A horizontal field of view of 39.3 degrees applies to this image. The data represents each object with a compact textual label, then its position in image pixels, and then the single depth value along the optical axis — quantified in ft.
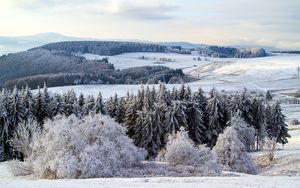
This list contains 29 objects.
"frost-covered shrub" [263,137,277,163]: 185.87
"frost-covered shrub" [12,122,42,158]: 161.79
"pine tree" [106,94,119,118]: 232.12
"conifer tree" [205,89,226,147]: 220.64
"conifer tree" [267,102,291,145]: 237.25
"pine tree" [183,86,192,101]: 226.58
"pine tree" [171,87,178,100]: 228.22
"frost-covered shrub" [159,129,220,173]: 140.26
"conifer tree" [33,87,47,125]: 216.51
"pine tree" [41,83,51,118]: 216.95
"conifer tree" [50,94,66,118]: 215.35
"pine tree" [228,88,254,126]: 227.81
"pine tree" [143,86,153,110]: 219.20
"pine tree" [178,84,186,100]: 229.08
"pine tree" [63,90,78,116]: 223.51
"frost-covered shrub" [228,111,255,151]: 205.46
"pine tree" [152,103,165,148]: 211.41
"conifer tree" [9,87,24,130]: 204.23
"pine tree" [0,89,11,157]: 202.69
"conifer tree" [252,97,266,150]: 233.76
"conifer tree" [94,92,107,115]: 216.33
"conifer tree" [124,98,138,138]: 220.84
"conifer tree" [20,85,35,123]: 207.31
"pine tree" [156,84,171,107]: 220.64
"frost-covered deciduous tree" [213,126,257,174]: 160.56
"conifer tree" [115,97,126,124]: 229.86
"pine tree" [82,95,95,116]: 224.14
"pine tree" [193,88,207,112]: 227.26
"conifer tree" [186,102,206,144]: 217.77
